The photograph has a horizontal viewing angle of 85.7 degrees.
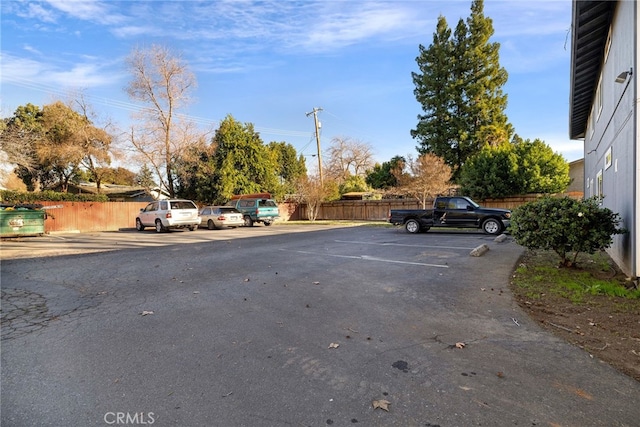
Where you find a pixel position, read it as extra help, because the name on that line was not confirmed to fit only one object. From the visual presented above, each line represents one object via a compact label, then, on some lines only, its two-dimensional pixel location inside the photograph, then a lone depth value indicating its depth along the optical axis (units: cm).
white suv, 1895
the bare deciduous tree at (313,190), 2972
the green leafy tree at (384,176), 3919
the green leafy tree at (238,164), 3042
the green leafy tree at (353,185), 4169
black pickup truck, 1520
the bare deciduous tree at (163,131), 2968
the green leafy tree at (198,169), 3034
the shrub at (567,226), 665
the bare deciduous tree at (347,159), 5044
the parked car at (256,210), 2323
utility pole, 3288
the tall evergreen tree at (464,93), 3522
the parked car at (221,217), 2161
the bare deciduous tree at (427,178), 2644
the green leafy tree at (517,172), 2525
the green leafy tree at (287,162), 4801
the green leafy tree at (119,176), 3203
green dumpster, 1445
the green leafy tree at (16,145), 1362
